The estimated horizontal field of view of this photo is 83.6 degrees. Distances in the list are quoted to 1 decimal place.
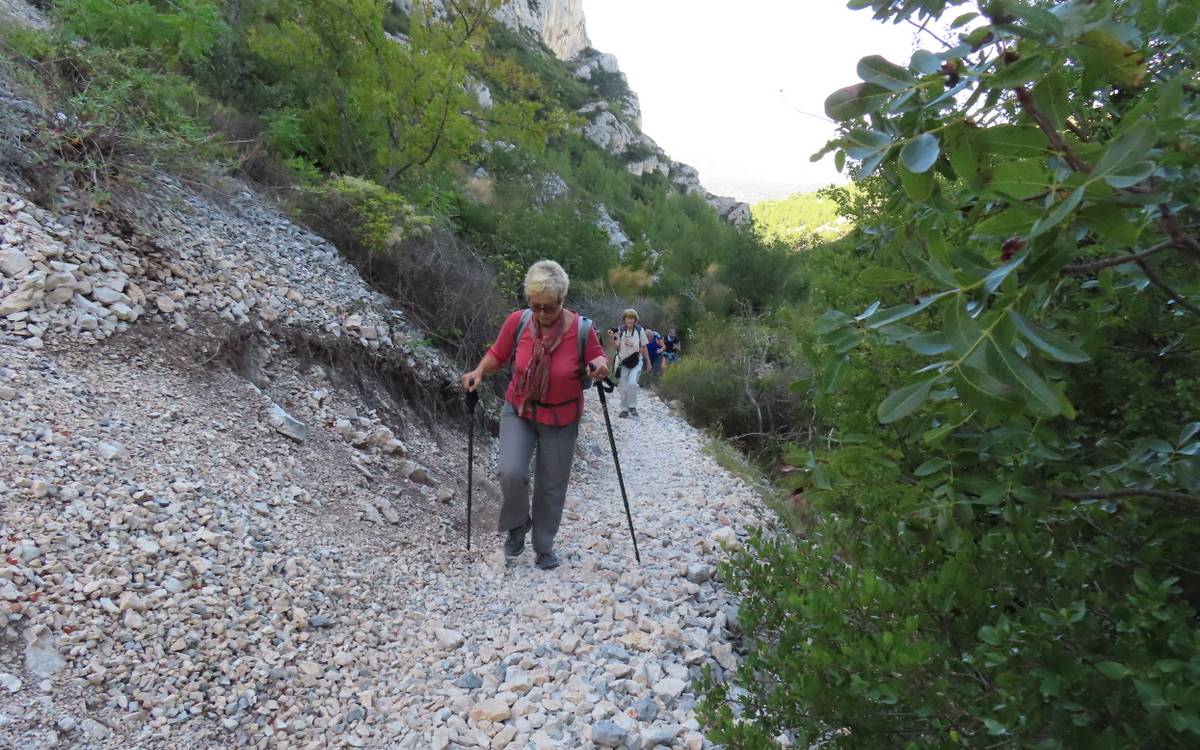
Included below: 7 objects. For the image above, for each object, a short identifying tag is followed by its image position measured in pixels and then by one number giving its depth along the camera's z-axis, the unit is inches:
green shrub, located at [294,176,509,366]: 289.0
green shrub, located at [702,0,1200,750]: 33.7
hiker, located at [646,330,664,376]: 504.1
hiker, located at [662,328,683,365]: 643.5
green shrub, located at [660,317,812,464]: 430.9
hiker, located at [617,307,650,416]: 394.3
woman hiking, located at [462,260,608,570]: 160.4
